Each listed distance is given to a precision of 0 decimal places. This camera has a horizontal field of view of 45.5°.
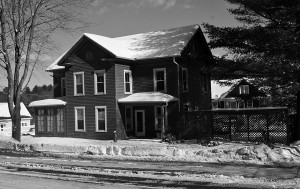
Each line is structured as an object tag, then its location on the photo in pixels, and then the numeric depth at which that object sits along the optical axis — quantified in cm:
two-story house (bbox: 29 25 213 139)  2500
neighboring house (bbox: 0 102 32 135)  5031
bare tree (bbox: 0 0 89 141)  2394
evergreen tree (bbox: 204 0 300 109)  1722
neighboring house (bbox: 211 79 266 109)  5489
